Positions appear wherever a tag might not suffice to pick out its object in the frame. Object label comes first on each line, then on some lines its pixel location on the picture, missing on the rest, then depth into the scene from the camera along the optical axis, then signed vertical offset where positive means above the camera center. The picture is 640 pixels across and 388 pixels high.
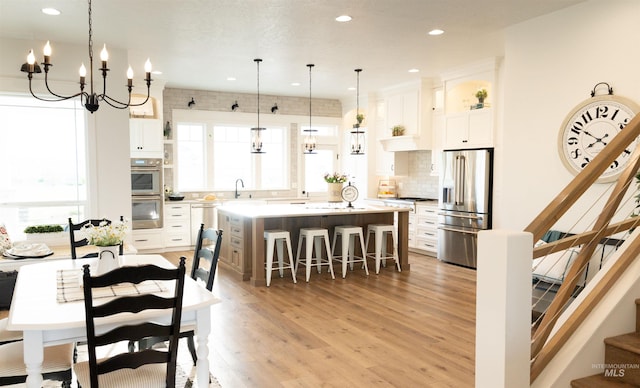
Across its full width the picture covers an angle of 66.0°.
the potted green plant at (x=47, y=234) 5.33 -0.70
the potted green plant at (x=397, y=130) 8.45 +0.69
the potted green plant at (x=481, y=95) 7.04 +1.08
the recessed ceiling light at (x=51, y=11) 4.47 +1.46
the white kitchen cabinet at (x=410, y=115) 8.09 +0.95
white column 2.01 -0.57
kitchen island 6.00 -0.72
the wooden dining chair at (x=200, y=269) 3.18 -0.66
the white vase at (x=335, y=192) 7.22 -0.32
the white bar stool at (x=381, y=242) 6.64 -1.00
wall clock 4.11 +0.36
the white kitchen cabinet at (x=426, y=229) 7.82 -0.95
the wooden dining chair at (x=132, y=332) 2.14 -0.73
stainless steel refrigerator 6.74 -0.45
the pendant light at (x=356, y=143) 7.29 +0.40
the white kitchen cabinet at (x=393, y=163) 9.00 +0.13
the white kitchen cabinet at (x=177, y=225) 8.37 -0.94
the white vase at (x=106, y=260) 2.88 -0.53
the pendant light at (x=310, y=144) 7.42 +0.39
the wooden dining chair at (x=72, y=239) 3.98 -0.56
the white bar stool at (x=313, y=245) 6.16 -0.98
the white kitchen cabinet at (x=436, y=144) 7.95 +0.42
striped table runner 2.55 -0.65
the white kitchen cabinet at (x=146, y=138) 7.97 +0.52
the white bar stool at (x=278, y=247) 5.91 -0.95
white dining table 2.13 -0.67
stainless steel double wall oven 7.93 -0.37
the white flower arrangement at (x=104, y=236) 2.87 -0.39
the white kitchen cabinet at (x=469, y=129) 6.83 +0.59
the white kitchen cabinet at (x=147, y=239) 8.03 -1.13
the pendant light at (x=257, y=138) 6.91 +0.45
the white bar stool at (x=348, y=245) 6.43 -1.01
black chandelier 2.84 +0.62
